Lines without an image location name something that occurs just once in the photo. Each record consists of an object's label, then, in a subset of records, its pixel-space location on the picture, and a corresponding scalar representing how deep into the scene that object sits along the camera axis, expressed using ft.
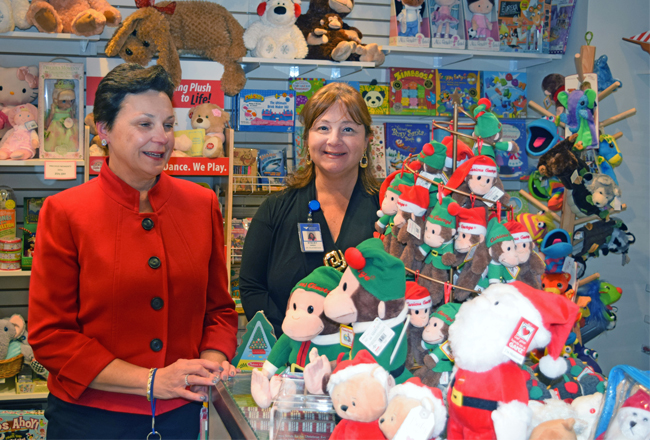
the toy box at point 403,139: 12.29
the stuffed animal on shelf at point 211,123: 10.28
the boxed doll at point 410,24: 11.83
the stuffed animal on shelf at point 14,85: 10.19
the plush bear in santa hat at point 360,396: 3.66
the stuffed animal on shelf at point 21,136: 9.70
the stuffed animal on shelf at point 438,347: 4.31
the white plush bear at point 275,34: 11.07
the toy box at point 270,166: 11.27
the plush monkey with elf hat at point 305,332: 4.39
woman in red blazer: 4.50
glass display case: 3.88
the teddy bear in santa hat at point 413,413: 3.43
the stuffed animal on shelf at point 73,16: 9.86
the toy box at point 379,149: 12.05
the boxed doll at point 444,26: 12.01
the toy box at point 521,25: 12.42
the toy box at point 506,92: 12.94
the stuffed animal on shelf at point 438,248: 4.75
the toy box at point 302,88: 11.71
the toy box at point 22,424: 9.66
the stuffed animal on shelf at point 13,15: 9.74
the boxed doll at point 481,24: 12.18
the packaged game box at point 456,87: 12.64
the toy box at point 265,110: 11.45
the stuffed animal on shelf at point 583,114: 9.37
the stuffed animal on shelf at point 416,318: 4.40
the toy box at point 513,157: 12.88
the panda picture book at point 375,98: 12.36
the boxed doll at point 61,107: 10.16
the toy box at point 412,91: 12.45
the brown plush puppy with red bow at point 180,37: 10.30
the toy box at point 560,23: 12.15
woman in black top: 6.21
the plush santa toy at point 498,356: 3.44
